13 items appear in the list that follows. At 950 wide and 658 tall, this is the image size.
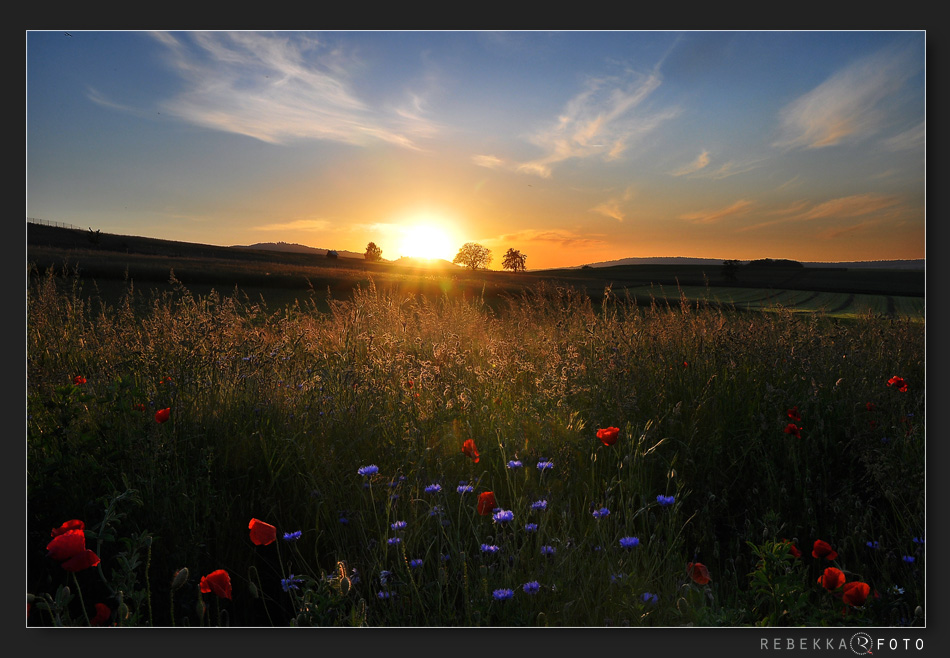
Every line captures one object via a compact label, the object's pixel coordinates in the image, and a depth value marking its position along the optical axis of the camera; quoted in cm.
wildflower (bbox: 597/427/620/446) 198
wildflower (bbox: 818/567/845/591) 160
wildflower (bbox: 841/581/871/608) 158
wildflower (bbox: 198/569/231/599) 151
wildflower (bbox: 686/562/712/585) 169
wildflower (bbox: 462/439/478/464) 202
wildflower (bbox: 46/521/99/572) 146
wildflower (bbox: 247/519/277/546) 168
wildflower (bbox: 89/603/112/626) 168
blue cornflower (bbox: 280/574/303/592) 171
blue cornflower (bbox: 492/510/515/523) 175
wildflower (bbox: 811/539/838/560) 176
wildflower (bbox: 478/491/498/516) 176
